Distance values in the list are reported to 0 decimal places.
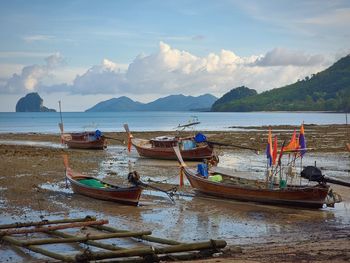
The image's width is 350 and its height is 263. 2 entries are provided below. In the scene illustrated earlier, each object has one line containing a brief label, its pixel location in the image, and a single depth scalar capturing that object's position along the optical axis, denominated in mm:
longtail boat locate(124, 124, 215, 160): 35312
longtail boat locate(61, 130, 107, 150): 44969
